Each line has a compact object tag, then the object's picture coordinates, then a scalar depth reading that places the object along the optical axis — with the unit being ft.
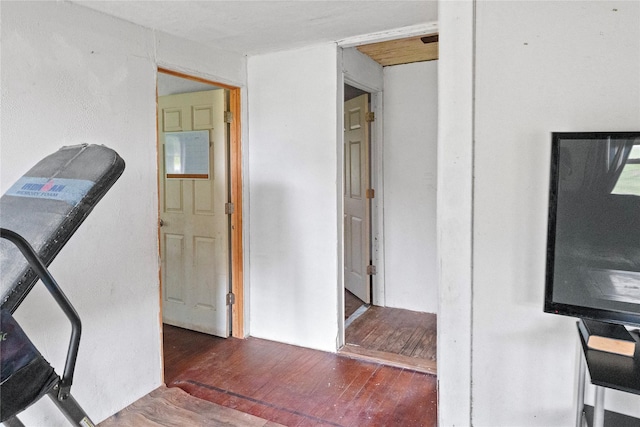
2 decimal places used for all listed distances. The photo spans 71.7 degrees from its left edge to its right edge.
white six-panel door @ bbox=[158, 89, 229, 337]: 11.09
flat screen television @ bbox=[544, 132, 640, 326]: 4.91
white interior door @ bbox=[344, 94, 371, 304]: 13.38
